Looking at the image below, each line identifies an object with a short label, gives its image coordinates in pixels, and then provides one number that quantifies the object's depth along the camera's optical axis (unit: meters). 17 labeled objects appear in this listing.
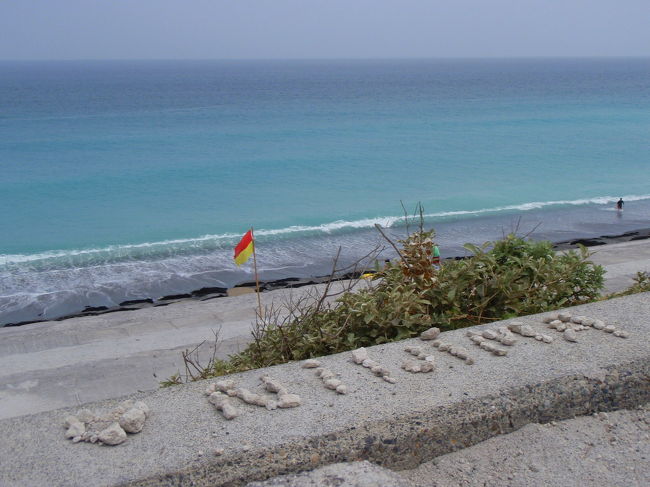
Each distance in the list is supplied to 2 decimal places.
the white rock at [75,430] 3.36
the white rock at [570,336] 4.38
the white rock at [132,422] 3.38
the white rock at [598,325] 4.54
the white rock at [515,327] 4.57
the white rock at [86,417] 3.47
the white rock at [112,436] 3.28
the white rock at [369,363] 4.07
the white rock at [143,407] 3.53
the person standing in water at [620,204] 28.19
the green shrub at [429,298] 4.90
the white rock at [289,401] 3.63
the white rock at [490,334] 4.44
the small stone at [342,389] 3.77
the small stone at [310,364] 4.13
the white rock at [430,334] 4.47
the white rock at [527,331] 4.47
